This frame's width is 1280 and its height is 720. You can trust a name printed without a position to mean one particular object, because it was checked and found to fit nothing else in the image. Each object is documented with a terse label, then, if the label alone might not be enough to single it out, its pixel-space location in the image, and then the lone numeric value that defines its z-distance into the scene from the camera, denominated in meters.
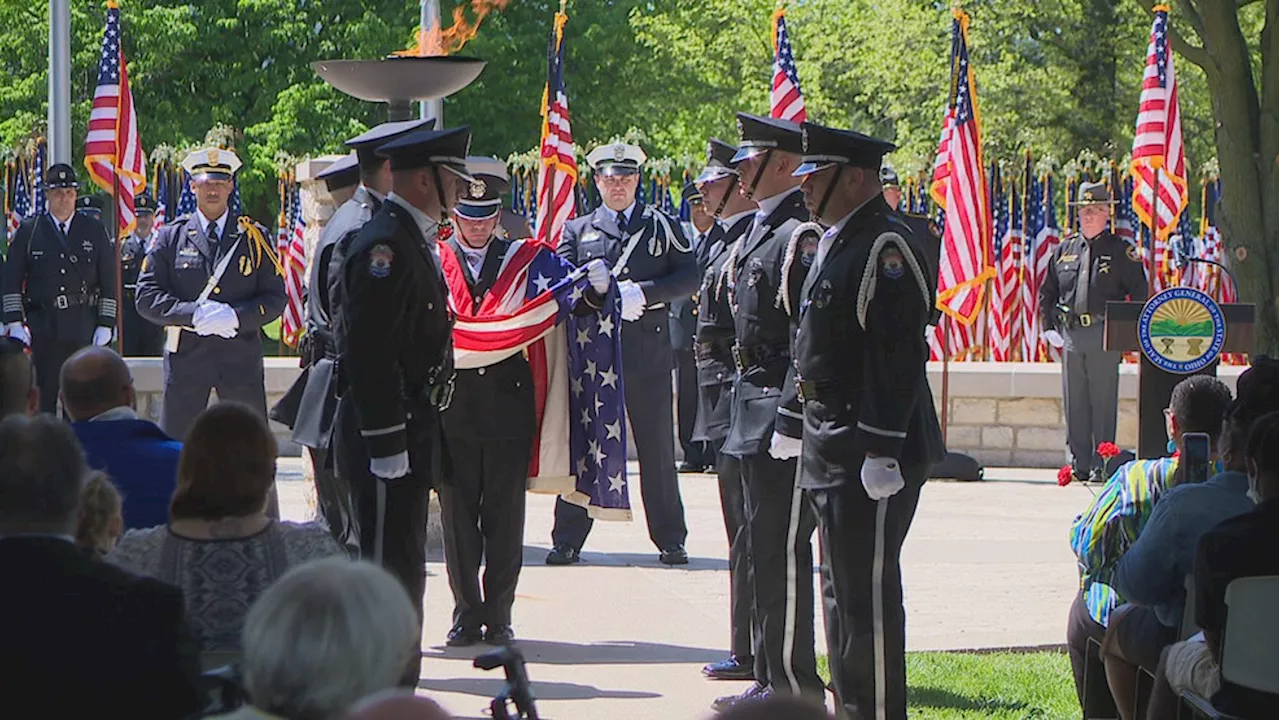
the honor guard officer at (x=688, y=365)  30.14
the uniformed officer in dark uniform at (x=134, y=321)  38.34
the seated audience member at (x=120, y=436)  11.77
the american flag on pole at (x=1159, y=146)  31.86
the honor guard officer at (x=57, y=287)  29.02
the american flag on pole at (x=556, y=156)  30.17
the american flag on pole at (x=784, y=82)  28.84
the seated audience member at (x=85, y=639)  7.65
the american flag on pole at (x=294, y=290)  38.69
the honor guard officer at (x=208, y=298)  23.05
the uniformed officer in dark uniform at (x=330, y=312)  14.15
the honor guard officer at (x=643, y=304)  21.52
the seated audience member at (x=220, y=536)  9.59
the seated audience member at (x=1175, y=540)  10.98
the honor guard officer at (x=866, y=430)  12.49
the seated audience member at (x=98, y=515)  9.34
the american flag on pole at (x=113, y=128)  32.03
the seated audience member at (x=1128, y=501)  12.13
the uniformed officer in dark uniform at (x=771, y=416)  14.22
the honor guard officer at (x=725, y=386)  15.76
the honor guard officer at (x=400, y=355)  12.98
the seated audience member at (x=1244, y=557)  9.54
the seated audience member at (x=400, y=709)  5.77
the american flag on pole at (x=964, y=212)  30.72
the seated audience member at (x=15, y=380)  13.24
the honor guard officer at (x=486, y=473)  17.00
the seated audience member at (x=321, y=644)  6.78
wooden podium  15.54
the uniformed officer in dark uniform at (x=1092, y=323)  30.27
